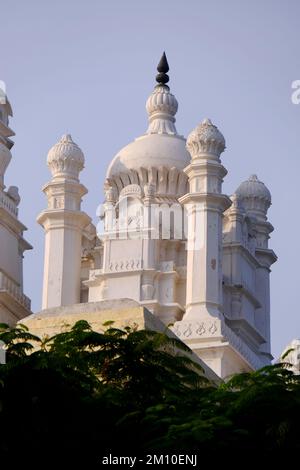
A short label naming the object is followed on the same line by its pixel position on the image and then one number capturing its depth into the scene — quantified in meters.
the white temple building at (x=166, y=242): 39.31
